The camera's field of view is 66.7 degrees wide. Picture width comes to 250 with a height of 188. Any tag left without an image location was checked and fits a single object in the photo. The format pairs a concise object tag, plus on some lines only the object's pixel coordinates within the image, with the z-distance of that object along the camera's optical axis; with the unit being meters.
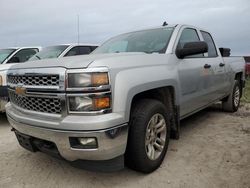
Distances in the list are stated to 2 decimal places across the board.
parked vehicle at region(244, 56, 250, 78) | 9.61
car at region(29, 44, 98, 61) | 4.94
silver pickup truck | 1.72
